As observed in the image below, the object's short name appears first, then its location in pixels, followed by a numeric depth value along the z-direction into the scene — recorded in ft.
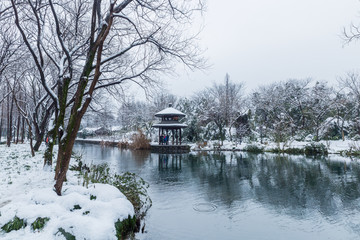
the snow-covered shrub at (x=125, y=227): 11.08
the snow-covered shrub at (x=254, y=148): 67.67
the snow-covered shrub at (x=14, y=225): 9.04
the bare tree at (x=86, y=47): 13.75
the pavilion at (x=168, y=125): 72.74
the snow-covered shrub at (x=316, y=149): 57.52
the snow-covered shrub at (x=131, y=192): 15.80
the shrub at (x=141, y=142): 78.12
